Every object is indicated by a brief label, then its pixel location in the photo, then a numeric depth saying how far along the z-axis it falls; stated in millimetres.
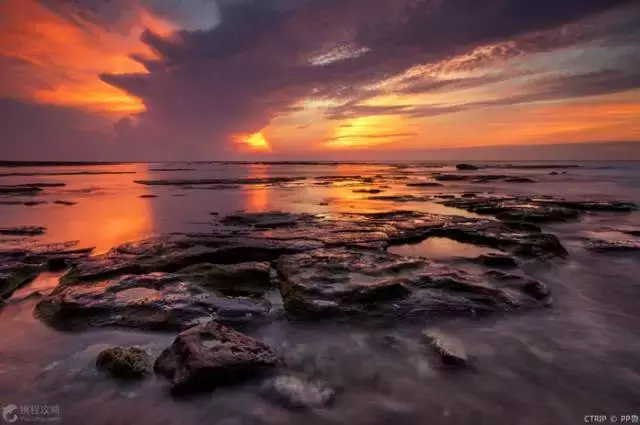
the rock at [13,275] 8686
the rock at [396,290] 7602
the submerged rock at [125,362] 5426
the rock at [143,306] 7090
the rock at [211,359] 5117
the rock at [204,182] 48562
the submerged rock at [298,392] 4941
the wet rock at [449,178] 54734
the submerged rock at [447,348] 5801
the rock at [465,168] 95512
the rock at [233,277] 8852
